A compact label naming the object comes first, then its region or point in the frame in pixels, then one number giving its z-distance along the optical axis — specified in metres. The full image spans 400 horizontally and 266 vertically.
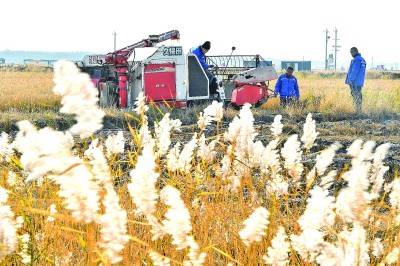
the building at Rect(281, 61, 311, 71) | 119.00
